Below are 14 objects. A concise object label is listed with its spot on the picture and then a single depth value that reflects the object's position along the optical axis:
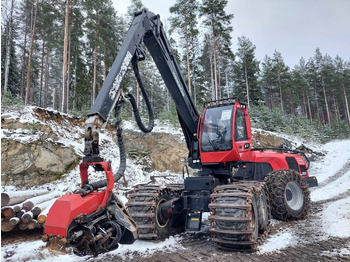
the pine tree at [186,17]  23.39
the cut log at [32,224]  6.07
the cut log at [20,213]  6.10
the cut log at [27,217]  6.01
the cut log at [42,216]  5.79
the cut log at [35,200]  6.34
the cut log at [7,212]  5.90
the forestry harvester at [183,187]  2.97
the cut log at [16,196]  5.97
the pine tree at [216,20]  24.16
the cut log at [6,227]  5.91
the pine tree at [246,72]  33.44
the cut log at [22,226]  6.03
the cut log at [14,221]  5.87
